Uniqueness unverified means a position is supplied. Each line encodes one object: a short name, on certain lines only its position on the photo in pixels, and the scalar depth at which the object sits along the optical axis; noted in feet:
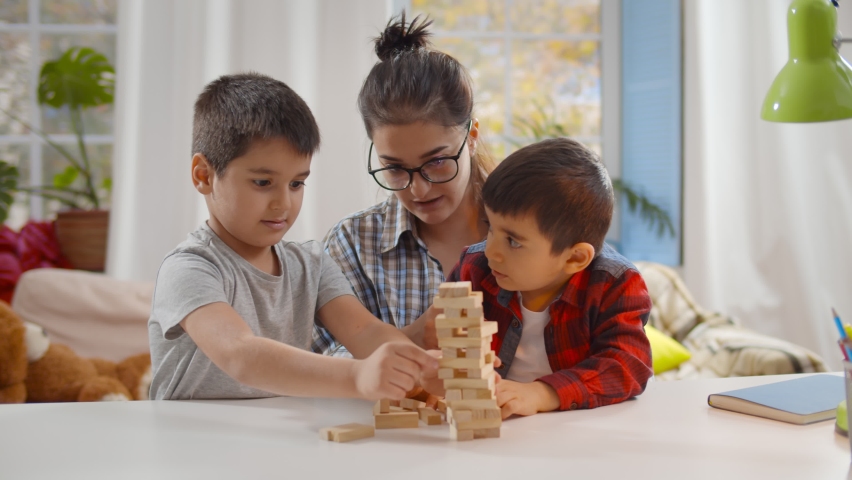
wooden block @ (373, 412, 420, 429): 3.62
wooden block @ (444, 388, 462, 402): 3.38
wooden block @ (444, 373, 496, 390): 3.35
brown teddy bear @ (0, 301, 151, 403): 7.54
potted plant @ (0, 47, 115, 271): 10.23
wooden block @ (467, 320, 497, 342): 3.29
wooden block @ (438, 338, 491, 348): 3.28
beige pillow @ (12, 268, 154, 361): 9.14
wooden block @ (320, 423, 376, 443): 3.34
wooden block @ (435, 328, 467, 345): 3.34
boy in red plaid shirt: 4.10
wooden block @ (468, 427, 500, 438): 3.41
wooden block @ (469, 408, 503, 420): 3.37
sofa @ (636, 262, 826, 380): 9.12
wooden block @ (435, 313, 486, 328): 3.30
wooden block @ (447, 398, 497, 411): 3.36
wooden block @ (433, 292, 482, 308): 3.28
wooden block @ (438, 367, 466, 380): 3.37
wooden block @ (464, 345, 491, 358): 3.29
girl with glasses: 5.36
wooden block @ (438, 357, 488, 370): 3.30
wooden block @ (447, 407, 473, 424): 3.37
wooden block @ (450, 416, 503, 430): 3.36
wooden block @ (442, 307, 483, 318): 3.30
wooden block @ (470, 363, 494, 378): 3.33
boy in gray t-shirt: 4.03
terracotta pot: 10.50
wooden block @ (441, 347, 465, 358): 3.35
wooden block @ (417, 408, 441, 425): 3.69
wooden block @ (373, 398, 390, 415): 3.64
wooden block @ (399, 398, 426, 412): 3.83
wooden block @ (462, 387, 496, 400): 3.37
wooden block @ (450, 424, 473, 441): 3.37
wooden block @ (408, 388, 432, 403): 4.09
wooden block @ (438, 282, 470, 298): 3.32
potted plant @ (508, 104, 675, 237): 12.32
